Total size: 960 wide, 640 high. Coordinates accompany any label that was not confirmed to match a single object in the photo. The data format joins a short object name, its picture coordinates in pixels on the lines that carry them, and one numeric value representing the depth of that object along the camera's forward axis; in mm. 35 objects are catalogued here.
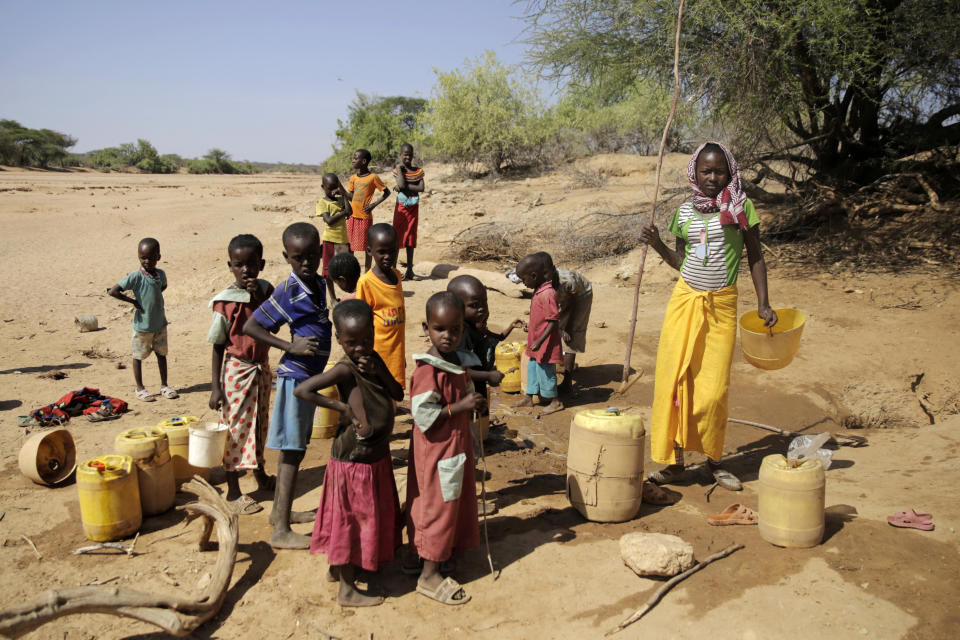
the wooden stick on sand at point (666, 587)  2695
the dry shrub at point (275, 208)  16000
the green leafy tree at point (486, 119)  20625
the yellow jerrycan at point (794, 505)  3065
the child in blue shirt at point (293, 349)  3320
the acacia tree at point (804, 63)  8258
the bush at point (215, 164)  42938
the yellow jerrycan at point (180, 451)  4000
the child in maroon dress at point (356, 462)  2807
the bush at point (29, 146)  31703
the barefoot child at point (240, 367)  3729
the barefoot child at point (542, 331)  5176
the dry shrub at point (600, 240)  10852
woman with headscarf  3756
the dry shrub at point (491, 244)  11266
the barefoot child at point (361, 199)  8430
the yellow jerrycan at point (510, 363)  5922
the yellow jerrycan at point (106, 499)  3352
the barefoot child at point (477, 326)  3648
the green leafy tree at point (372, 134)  24906
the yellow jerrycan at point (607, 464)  3451
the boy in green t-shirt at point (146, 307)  5508
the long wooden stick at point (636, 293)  4289
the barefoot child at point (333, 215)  8031
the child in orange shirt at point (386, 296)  4141
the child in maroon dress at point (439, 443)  2816
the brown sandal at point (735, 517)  3451
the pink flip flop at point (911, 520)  3141
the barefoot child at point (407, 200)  8930
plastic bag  4086
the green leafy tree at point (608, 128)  21859
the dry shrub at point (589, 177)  16125
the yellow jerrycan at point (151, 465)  3594
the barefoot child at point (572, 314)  5789
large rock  2918
